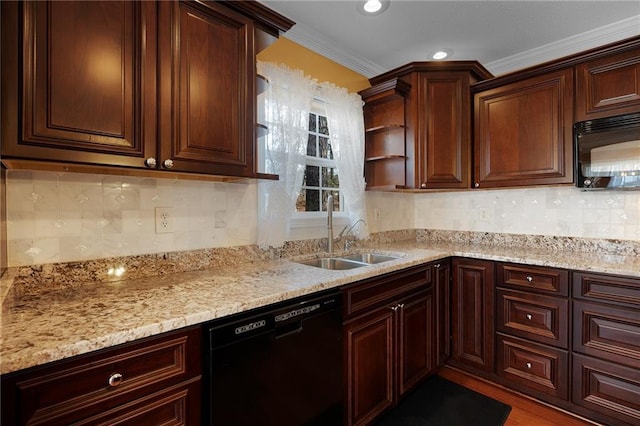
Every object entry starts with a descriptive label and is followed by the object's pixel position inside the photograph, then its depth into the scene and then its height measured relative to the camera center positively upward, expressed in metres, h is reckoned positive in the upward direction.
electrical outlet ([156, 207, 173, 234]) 1.58 -0.04
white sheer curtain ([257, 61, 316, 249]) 1.98 +0.41
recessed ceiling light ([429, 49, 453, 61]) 2.58 +1.34
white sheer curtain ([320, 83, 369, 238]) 2.41 +0.54
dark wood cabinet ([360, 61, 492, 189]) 2.54 +0.71
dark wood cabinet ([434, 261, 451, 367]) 2.27 -0.75
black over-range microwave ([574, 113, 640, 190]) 1.92 +0.37
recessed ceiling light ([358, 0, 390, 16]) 1.91 +1.30
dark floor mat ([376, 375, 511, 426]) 1.85 -1.26
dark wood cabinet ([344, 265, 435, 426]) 1.60 -0.76
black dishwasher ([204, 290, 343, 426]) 1.09 -0.62
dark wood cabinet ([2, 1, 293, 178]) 0.99 +0.49
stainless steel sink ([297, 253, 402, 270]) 2.17 -0.36
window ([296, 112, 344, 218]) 2.42 +0.33
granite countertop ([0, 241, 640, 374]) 0.81 -0.33
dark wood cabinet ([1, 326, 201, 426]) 0.77 -0.49
